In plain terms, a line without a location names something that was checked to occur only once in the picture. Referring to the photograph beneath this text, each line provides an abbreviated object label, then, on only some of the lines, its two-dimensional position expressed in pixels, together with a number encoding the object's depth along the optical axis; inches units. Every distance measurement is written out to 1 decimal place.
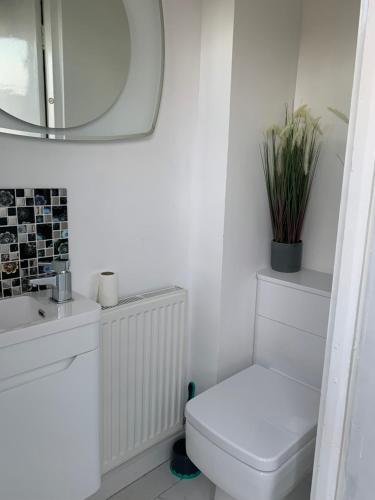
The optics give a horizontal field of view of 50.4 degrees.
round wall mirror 38.9
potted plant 58.2
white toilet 42.0
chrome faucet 39.6
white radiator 50.1
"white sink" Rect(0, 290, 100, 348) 31.9
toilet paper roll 48.7
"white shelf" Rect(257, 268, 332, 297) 56.3
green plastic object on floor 59.1
